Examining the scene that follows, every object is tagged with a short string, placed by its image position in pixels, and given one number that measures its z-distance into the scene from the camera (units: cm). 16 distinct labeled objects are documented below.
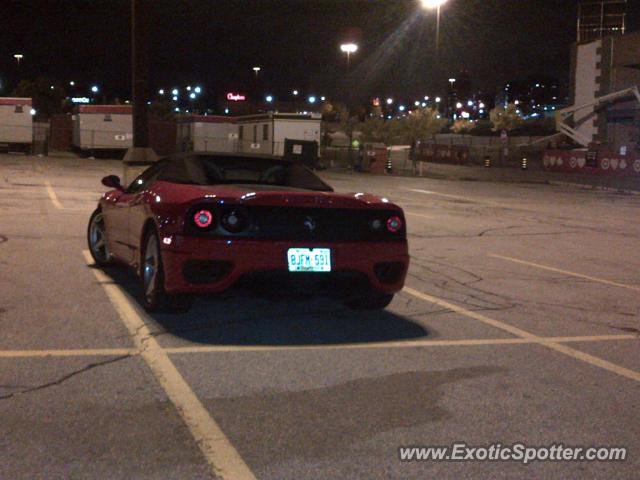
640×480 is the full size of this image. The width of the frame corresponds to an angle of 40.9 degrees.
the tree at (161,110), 8962
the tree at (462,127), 11225
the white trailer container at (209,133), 4619
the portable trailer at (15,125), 4275
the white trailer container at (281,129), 4359
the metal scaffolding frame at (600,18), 6875
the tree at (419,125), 9881
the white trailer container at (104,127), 4462
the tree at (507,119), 10331
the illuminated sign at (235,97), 14210
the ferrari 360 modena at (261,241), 661
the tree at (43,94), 9862
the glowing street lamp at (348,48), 5009
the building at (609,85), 5059
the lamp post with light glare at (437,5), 3119
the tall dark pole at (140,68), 1645
